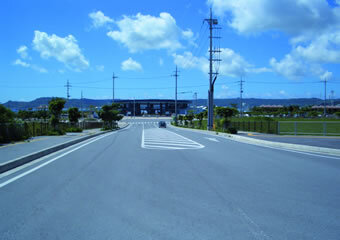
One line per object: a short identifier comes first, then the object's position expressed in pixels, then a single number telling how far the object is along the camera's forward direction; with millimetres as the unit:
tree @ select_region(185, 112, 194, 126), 60031
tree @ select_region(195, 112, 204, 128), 50875
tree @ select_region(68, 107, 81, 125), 37906
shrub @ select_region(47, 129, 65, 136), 26359
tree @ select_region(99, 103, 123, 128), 47056
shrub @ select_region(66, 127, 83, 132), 34781
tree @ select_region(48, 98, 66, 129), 27312
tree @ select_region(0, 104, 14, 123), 18781
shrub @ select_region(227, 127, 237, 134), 30766
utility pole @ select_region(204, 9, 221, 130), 38647
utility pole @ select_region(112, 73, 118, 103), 78188
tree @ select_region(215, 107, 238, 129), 34875
